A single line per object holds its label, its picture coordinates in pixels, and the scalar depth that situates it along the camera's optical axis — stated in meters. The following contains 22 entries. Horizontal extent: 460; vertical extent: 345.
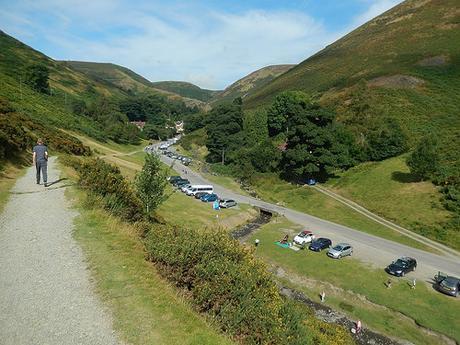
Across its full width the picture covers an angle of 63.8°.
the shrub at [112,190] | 19.59
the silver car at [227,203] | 59.56
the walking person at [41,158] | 20.67
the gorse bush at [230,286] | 10.63
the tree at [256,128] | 105.75
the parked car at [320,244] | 43.66
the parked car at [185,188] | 67.90
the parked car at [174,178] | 73.22
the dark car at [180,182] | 71.59
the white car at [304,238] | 45.81
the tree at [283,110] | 99.62
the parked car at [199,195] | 65.06
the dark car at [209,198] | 62.64
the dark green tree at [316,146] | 70.50
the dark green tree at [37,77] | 127.47
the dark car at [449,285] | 32.72
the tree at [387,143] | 70.69
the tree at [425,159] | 56.06
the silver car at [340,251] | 41.41
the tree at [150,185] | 25.42
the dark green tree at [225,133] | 105.50
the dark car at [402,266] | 36.94
